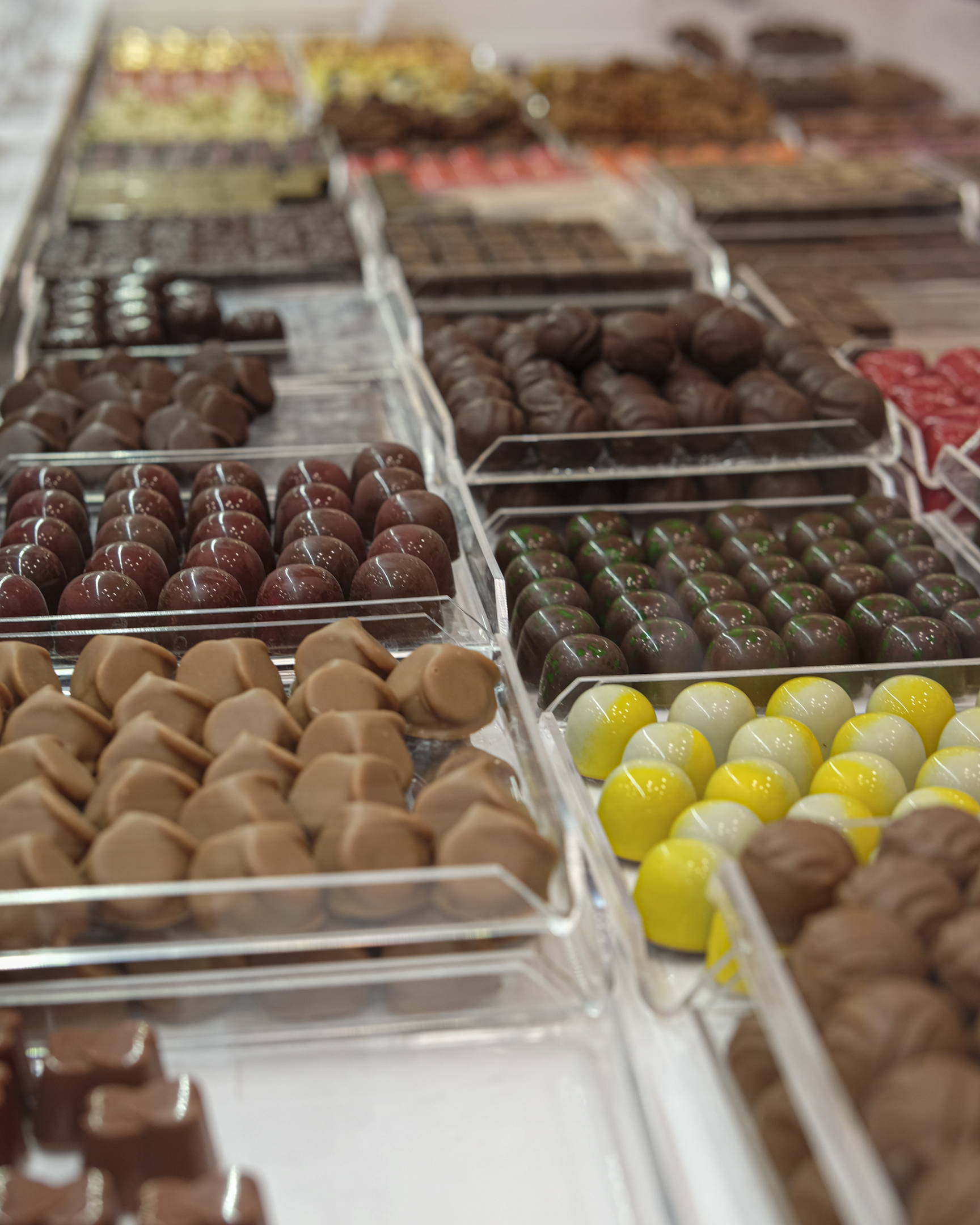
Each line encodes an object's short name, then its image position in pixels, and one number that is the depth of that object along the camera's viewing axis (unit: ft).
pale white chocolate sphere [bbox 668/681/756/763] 1.46
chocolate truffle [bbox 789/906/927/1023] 1.05
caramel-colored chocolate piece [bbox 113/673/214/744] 1.33
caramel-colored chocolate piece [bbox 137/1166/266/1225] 0.98
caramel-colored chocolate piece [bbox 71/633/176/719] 1.38
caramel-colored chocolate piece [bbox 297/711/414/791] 1.28
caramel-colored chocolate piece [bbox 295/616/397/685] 1.41
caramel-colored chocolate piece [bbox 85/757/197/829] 1.22
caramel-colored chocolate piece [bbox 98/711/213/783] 1.27
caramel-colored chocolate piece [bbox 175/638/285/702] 1.38
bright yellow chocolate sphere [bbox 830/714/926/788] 1.41
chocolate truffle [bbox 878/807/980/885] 1.15
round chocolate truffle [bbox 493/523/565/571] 1.79
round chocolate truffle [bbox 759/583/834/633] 1.64
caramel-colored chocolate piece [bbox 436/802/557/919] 1.16
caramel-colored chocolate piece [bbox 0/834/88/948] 1.13
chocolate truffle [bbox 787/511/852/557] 1.80
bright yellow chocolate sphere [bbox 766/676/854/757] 1.47
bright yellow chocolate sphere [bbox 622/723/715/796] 1.40
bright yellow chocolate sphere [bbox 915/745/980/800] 1.35
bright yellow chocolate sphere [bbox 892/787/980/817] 1.30
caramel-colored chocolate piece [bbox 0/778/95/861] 1.19
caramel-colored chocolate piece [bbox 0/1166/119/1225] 0.98
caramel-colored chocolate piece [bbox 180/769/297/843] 1.20
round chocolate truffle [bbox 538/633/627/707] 1.53
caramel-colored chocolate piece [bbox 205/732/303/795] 1.25
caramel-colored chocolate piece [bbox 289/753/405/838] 1.22
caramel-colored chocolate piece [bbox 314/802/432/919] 1.16
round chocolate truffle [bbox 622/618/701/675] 1.56
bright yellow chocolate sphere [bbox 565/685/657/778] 1.45
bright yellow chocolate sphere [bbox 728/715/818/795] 1.40
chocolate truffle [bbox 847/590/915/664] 1.62
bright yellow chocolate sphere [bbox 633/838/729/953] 1.23
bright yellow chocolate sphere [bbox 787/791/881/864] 1.22
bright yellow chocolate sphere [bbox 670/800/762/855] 1.27
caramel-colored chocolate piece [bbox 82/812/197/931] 1.15
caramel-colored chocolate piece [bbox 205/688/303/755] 1.30
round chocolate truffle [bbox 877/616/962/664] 1.57
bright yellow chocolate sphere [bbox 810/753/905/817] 1.35
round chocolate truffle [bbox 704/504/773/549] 1.82
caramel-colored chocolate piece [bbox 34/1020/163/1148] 1.07
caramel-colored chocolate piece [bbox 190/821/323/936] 1.14
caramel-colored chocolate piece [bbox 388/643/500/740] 1.37
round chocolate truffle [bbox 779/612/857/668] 1.58
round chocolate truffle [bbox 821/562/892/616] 1.68
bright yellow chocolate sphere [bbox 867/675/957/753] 1.47
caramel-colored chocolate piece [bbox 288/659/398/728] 1.34
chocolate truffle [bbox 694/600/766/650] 1.59
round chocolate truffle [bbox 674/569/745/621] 1.65
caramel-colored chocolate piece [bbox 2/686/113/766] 1.31
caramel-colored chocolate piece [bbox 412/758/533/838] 1.22
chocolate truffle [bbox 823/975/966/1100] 1.00
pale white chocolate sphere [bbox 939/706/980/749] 1.42
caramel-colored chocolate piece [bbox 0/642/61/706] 1.37
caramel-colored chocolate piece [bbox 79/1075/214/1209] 1.03
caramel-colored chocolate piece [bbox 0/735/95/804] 1.24
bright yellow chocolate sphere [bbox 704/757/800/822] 1.33
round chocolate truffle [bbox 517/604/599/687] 1.57
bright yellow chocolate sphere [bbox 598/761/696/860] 1.33
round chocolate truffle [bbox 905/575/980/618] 1.65
